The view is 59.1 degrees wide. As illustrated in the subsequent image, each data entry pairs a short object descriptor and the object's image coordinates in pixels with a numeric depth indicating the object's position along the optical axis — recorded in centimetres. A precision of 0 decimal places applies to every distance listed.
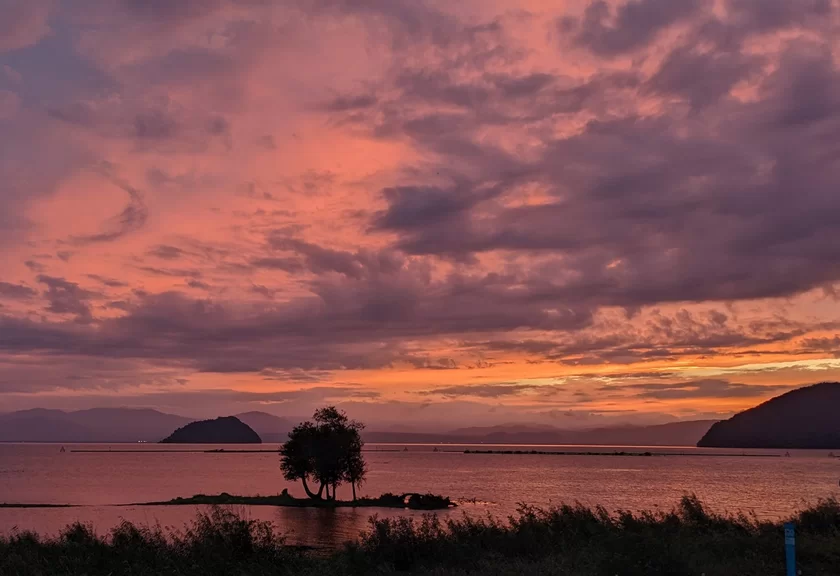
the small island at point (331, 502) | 8669
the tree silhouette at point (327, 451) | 9312
